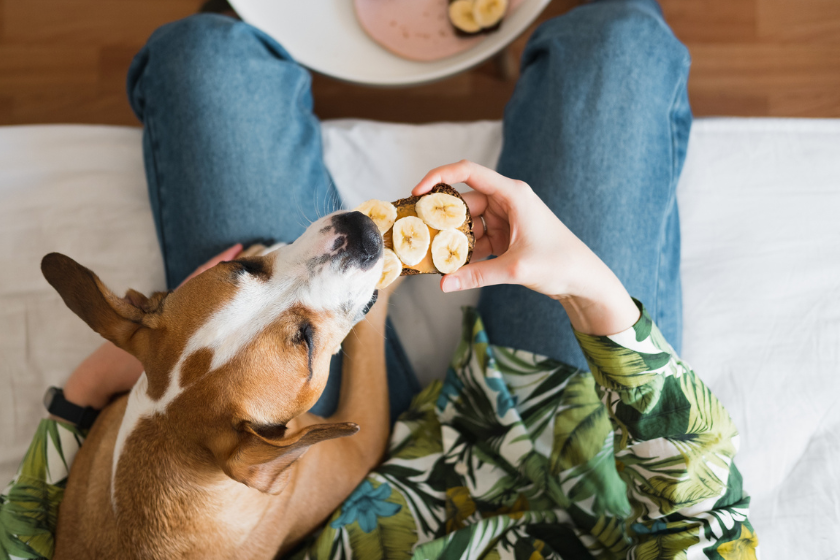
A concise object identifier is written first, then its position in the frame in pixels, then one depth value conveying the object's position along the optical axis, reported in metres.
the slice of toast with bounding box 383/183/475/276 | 0.67
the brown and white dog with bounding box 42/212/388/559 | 0.62
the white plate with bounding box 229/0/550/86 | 0.78
